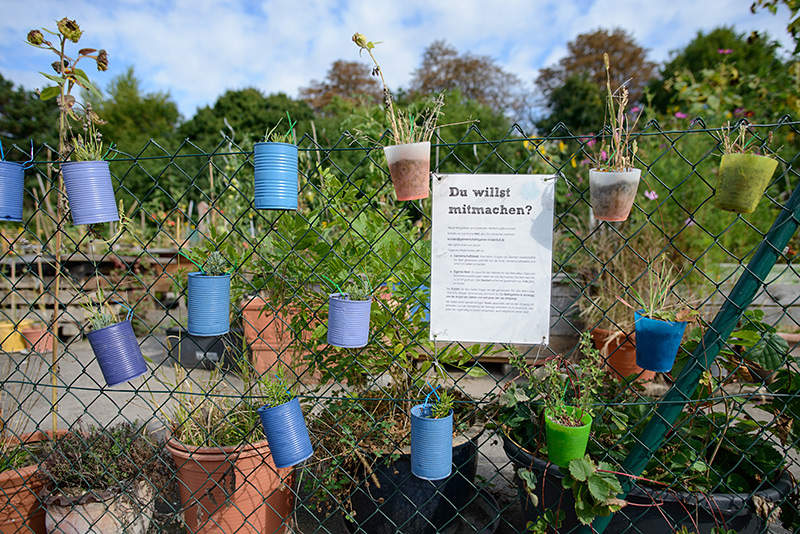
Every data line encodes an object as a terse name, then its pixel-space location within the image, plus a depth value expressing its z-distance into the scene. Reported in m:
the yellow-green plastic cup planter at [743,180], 1.20
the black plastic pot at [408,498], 1.66
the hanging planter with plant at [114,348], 1.54
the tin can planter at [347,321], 1.39
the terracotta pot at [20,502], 1.79
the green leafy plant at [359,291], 1.47
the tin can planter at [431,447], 1.39
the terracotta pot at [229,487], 1.70
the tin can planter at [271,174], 1.37
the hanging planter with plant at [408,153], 1.31
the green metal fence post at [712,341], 1.29
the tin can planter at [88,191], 1.48
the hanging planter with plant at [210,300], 1.47
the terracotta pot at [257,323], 3.42
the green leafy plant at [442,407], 1.44
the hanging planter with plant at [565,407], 1.36
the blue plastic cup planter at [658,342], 1.25
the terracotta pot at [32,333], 4.60
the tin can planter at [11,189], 1.58
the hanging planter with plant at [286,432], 1.46
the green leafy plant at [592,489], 1.36
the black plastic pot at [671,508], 1.41
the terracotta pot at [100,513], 1.75
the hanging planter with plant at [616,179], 1.24
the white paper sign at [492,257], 1.41
